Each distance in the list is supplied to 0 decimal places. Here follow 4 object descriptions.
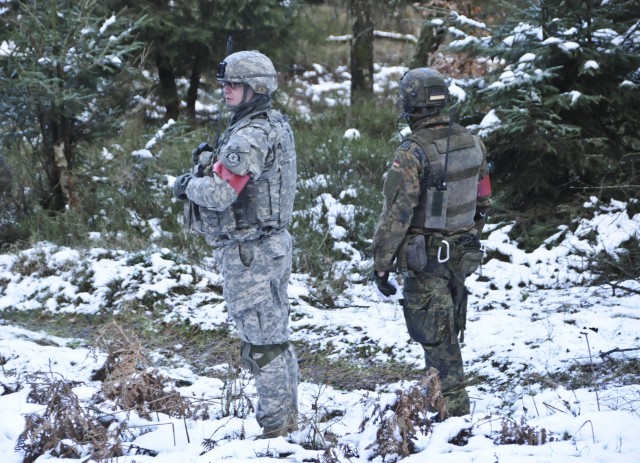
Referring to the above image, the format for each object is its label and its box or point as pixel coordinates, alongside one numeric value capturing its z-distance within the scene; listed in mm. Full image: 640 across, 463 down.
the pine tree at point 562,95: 14984
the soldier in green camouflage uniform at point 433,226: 8992
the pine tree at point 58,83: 17812
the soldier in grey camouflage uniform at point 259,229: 8578
